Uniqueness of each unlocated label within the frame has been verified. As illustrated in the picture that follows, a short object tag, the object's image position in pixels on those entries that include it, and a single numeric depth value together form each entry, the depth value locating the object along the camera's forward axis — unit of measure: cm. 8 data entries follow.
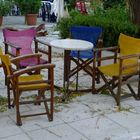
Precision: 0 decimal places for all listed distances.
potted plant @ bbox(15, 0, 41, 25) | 1518
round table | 468
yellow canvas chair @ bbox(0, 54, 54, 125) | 382
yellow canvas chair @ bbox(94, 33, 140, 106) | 460
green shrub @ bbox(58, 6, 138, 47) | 807
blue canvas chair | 538
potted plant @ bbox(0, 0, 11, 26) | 1409
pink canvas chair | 556
